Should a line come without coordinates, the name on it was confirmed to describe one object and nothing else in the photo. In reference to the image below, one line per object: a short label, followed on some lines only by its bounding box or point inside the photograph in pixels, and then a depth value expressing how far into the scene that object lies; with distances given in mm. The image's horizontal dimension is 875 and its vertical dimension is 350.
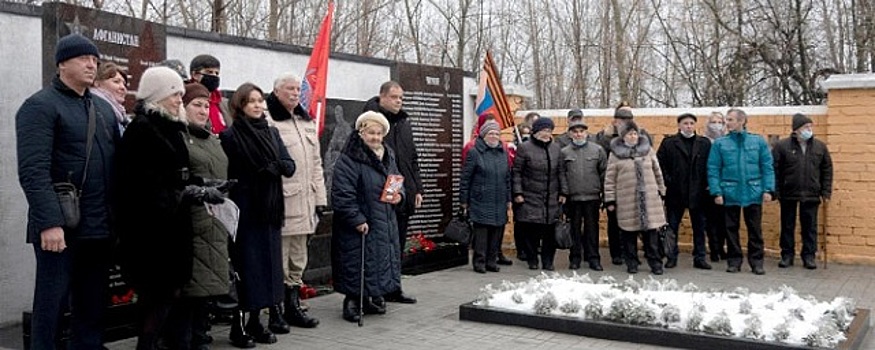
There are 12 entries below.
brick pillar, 10273
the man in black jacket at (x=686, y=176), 9922
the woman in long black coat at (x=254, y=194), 6043
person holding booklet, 6906
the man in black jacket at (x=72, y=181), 4668
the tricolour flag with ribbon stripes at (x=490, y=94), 11141
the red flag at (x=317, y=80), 8531
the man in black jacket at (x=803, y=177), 9766
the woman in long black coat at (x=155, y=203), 4809
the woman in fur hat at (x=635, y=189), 9438
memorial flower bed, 5953
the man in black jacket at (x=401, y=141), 8133
